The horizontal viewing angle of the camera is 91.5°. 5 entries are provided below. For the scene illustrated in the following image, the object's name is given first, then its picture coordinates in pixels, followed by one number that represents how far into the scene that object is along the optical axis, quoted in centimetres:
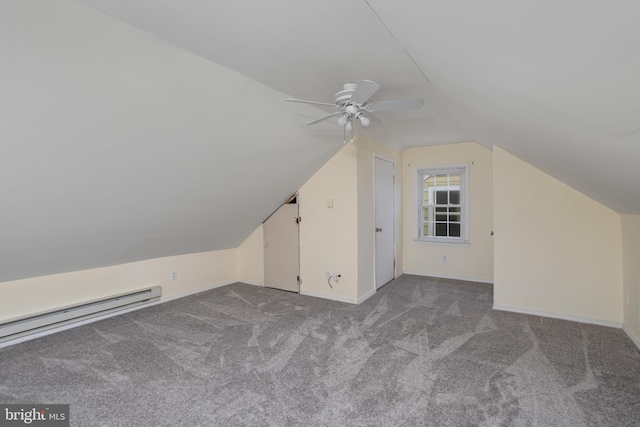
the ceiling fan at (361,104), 209
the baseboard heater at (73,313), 302
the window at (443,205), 541
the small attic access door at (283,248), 472
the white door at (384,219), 477
